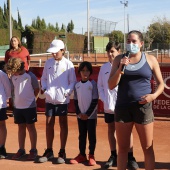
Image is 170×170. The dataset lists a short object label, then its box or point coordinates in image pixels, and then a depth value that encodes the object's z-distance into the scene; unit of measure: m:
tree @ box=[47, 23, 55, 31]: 82.07
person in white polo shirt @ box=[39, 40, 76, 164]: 5.70
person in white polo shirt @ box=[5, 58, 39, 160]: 5.92
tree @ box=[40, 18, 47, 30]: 78.75
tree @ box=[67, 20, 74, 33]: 92.53
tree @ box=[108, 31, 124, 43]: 80.81
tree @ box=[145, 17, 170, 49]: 72.94
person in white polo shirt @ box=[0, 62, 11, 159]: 6.07
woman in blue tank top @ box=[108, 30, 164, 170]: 4.09
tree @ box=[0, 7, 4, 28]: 67.88
